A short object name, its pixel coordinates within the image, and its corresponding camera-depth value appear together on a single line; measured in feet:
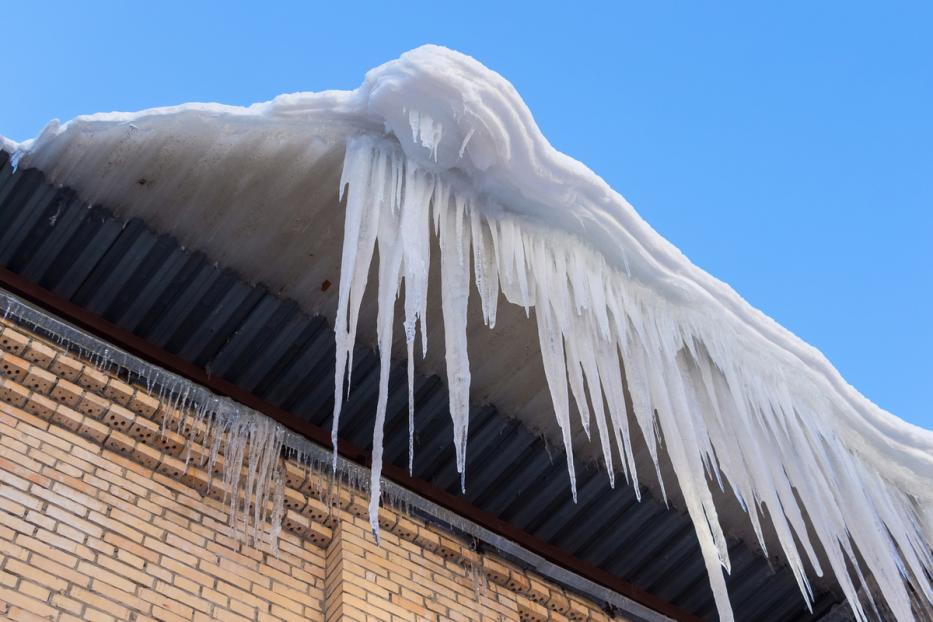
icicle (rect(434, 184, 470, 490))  12.37
